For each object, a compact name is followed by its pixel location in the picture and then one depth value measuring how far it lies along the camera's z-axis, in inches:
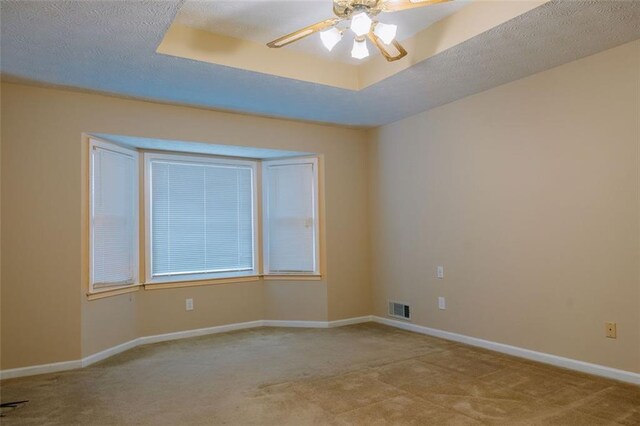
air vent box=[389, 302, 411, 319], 193.0
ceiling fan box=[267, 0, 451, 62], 93.9
